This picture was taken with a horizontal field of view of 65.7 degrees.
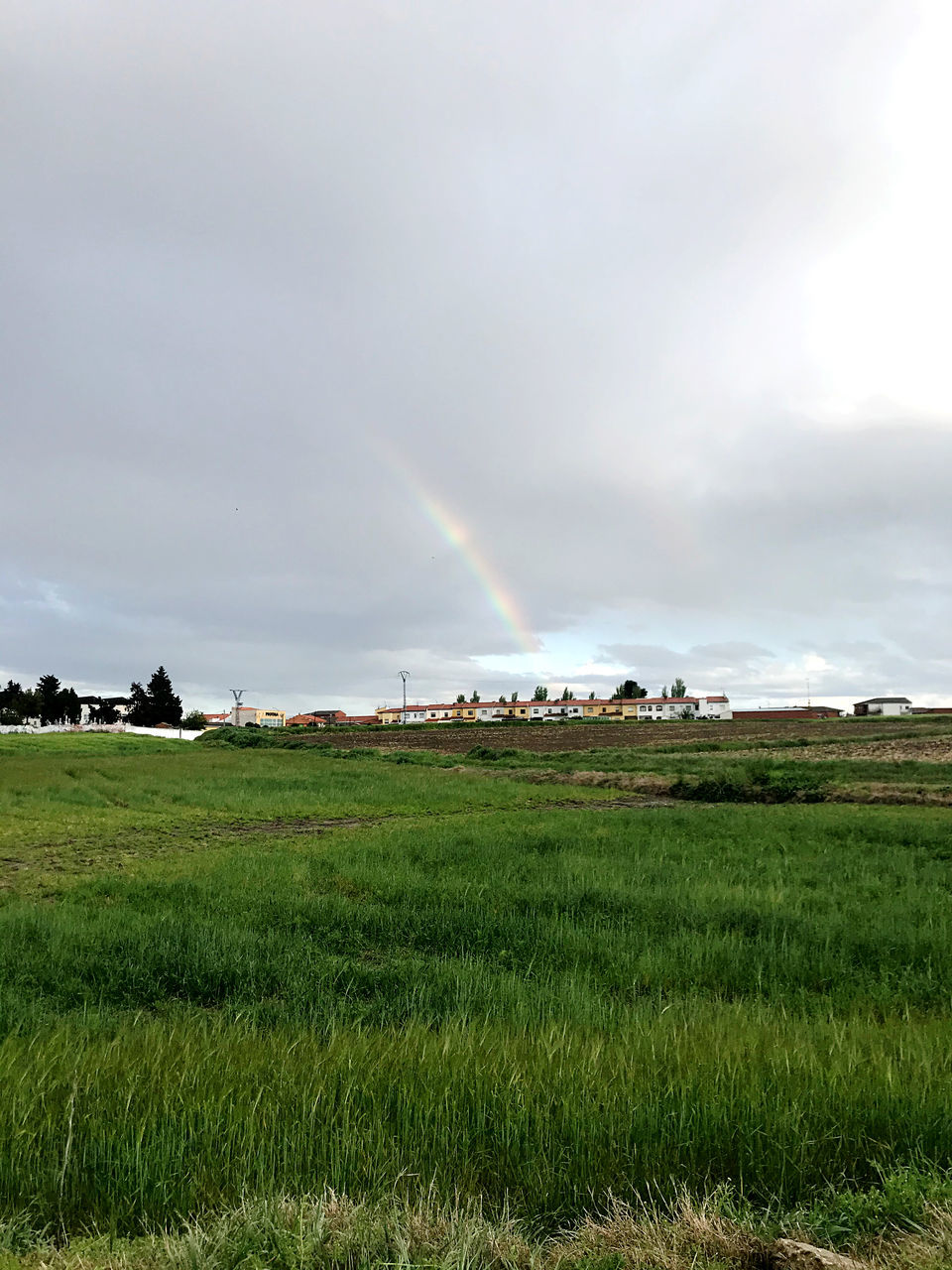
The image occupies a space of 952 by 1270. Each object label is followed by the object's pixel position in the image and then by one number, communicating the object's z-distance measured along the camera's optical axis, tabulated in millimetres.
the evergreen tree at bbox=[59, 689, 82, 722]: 152125
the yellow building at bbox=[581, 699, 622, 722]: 194625
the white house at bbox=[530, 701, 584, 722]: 197775
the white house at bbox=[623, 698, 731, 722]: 178250
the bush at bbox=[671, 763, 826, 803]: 29312
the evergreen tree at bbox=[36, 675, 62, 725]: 142125
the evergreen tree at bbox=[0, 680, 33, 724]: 132750
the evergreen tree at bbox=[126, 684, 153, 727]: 139900
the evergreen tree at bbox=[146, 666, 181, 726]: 140375
